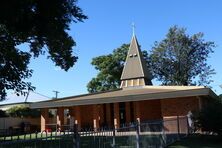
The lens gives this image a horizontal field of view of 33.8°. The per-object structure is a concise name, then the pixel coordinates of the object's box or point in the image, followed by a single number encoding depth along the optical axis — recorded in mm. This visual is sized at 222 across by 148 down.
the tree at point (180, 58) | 61094
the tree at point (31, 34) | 15698
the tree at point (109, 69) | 61062
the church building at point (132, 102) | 27922
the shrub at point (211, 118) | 19178
